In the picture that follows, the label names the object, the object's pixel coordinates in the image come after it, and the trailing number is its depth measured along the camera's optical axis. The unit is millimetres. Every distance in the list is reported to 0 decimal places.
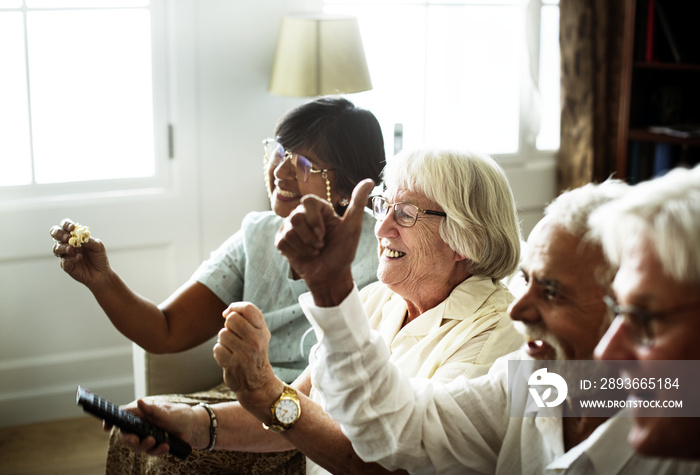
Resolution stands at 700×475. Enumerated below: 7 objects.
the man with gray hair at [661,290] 814
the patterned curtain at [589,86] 3619
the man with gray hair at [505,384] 1114
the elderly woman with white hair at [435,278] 1500
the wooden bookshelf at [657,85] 3365
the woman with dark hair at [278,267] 2072
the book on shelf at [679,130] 3348
